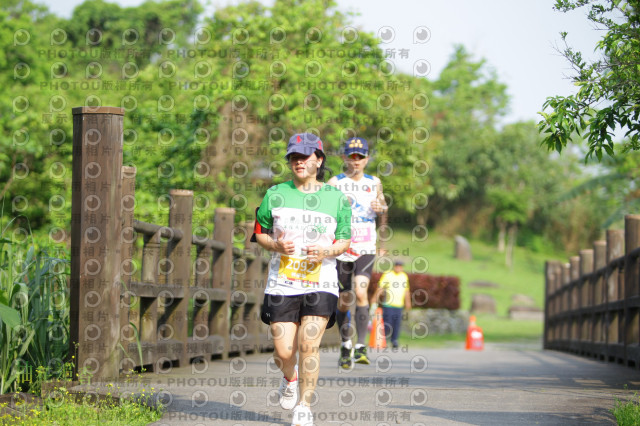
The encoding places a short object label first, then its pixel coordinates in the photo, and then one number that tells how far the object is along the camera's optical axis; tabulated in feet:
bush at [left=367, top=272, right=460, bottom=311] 101.99
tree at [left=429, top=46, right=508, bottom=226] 201.67
